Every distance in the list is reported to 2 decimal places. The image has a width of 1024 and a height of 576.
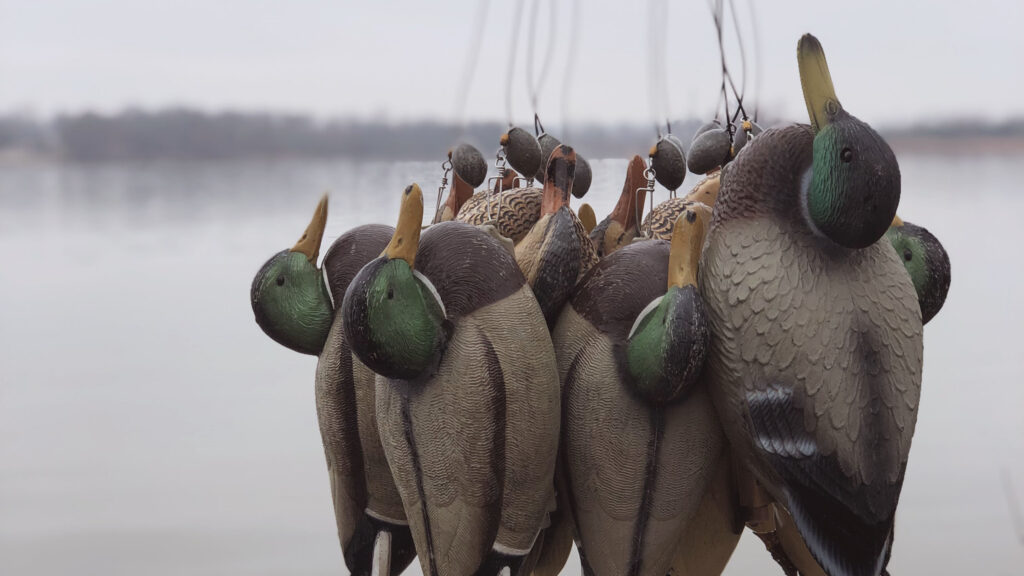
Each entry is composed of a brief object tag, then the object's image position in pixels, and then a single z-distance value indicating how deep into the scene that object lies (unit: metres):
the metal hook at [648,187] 1.32
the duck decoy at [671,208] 1.35
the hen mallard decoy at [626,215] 1.36
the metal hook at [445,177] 1.46
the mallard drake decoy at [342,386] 1.17
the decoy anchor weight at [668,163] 1.46
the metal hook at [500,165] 1.34
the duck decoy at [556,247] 1.10
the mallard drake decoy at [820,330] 0.97
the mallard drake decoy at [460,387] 0.98
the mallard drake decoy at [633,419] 1.01
